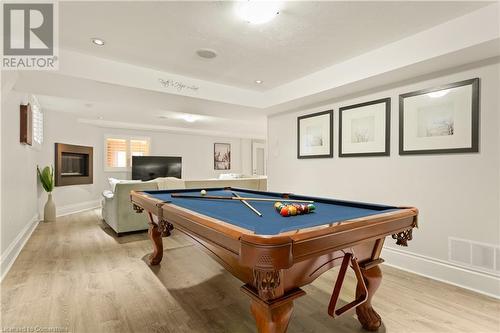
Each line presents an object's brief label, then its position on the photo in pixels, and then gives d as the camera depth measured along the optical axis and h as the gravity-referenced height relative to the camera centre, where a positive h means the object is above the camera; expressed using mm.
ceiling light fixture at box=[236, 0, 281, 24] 2037 +1256
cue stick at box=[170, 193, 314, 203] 2403 -310
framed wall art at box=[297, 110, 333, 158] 3822 +481
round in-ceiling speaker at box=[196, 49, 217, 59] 2898 +1277
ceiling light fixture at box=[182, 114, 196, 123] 6329 +1202
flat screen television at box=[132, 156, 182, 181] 7941 -41
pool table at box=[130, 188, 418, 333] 1106 -366
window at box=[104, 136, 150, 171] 7676 +471
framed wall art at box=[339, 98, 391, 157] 3143 +482
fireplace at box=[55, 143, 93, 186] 5891 +34
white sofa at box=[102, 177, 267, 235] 4074 -614
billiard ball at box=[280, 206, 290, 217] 1684 -299
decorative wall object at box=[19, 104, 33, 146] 3590 +587
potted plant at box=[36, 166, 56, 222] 5082 -494
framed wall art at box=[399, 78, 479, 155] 2447 +478
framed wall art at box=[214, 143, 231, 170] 9945 +382
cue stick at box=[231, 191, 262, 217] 1758 -315
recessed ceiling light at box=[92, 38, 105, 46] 2621 +1273
